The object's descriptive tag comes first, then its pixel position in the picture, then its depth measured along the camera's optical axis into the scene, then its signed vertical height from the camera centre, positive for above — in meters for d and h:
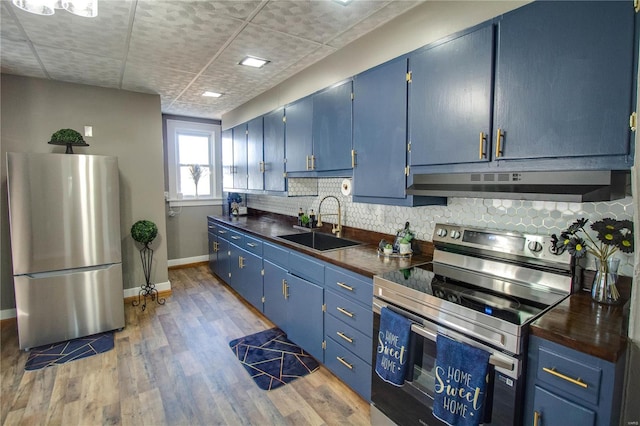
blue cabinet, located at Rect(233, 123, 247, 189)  4.34 +0.44
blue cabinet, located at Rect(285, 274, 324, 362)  2.47 -1.01
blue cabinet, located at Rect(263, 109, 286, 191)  3.49 +0.41
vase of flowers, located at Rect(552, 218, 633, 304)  1.32 -0.25
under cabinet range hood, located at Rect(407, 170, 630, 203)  1.33 +0.03
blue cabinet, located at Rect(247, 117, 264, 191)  3.92 +0.42
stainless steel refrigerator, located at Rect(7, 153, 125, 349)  2.78 -0.51
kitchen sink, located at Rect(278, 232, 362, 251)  3.07 -0.50
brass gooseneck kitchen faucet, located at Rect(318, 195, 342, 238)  3.13 -0.33
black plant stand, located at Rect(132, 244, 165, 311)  4.00 -1.09
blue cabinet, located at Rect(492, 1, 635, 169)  1.25 +0.45
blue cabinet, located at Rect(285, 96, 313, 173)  3.01 +0.53
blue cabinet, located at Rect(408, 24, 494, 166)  1.66 +0.50
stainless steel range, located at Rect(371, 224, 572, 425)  1.30 -0.51
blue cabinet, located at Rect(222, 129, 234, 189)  4.77 +0.46
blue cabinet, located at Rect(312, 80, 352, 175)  2.55 +0.50
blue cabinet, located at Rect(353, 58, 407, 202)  2.11 +0.40
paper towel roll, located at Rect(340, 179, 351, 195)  3.01 +0.02
